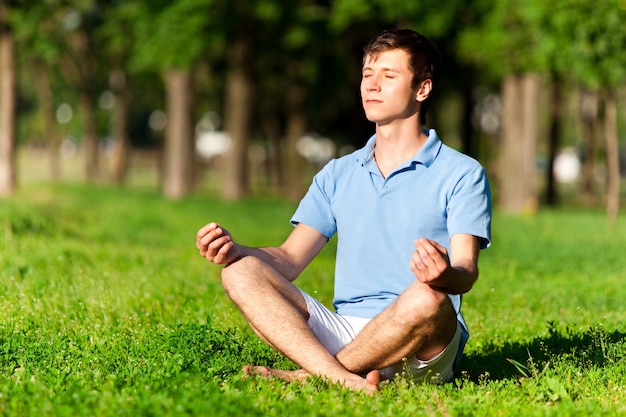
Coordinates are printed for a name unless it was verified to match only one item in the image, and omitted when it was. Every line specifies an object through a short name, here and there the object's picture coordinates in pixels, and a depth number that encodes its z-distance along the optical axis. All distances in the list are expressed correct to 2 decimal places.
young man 5.21
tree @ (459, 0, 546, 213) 24.73
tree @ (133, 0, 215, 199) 25.78
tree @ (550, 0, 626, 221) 19.50
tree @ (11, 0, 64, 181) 22.62
